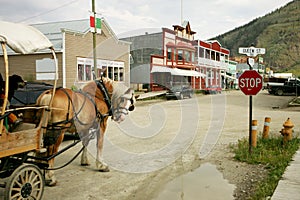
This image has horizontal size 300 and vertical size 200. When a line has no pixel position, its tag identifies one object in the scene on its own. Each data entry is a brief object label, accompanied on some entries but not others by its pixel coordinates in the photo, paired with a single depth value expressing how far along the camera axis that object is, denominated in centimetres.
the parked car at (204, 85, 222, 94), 4040
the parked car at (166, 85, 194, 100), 2931
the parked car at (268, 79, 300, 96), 3562
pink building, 3781
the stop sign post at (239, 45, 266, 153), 745
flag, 1625
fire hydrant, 869
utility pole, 1782
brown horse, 555
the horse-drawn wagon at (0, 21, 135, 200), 437
